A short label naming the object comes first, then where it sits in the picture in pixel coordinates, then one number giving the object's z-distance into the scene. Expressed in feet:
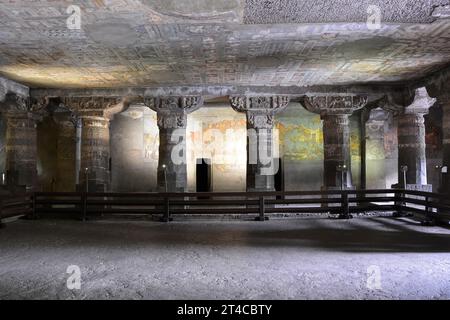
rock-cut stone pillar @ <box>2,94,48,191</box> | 34.45
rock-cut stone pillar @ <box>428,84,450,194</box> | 28.19
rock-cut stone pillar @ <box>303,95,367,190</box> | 34.94
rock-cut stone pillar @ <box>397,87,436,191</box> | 34.65
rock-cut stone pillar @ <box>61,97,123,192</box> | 35.22
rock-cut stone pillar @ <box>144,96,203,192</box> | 34.73
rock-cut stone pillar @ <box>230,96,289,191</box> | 34.76
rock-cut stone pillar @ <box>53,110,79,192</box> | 44.73
